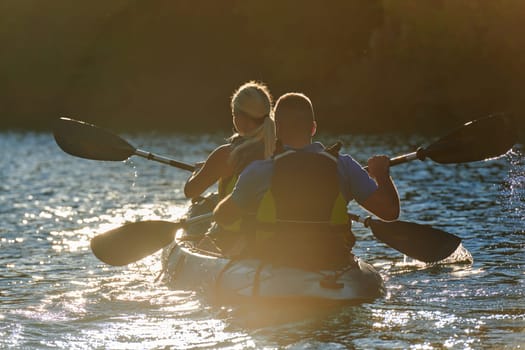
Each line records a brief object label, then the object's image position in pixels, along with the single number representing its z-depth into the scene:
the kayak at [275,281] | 17.09
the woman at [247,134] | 18.48
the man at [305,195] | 16.86
